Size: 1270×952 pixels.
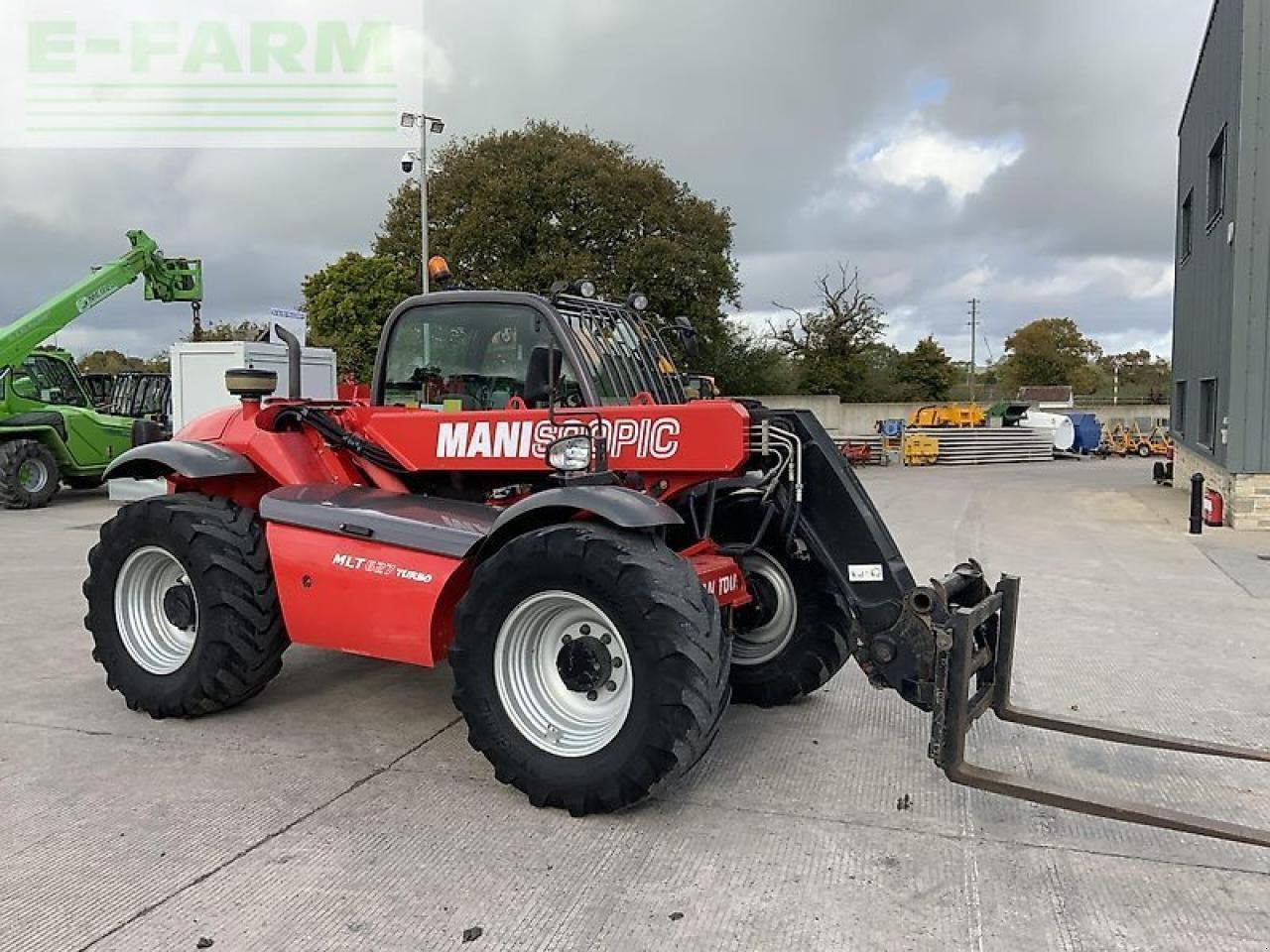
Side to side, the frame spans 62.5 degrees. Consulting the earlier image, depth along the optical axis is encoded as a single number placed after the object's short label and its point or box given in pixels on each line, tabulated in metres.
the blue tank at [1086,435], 32.41
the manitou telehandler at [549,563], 4.03
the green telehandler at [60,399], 15.67
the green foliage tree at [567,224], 32.44
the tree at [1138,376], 48.12
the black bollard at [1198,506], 12.84
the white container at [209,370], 14.33
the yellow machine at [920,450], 27.84
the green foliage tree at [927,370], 49.94
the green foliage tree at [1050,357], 64.62
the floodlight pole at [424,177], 27.19
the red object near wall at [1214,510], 13.52
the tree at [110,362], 42.97
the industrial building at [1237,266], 12.81
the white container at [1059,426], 32.00
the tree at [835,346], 44.94
